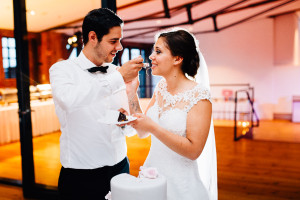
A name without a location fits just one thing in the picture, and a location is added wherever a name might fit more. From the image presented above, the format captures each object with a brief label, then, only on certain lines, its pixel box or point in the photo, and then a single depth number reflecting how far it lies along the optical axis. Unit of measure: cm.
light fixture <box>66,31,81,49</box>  372
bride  162
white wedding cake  111
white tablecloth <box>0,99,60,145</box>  654
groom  159
